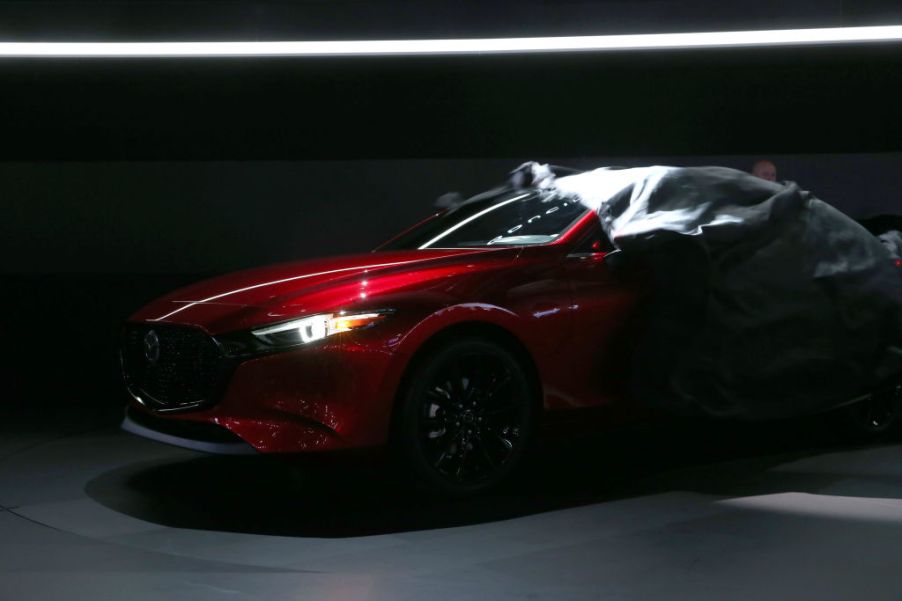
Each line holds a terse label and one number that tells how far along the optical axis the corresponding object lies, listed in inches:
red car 196.7
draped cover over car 230.7
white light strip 386.9
